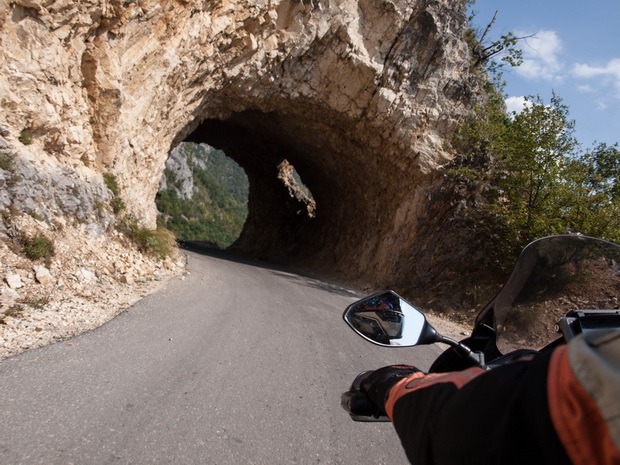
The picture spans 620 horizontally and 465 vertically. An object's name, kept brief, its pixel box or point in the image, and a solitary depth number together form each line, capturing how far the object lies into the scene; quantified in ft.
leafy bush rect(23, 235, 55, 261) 16.61
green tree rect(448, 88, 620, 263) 31.99
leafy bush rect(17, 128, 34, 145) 19.86
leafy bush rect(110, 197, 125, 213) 26.50
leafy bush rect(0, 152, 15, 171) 17.53
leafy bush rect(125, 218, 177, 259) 27.04
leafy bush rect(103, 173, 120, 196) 27.07
